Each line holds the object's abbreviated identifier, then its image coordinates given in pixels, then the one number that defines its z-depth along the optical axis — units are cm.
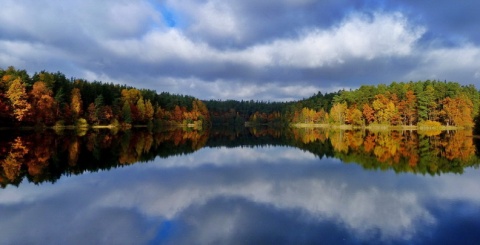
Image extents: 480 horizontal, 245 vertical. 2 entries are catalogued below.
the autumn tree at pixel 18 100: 6654
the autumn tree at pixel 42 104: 7138
